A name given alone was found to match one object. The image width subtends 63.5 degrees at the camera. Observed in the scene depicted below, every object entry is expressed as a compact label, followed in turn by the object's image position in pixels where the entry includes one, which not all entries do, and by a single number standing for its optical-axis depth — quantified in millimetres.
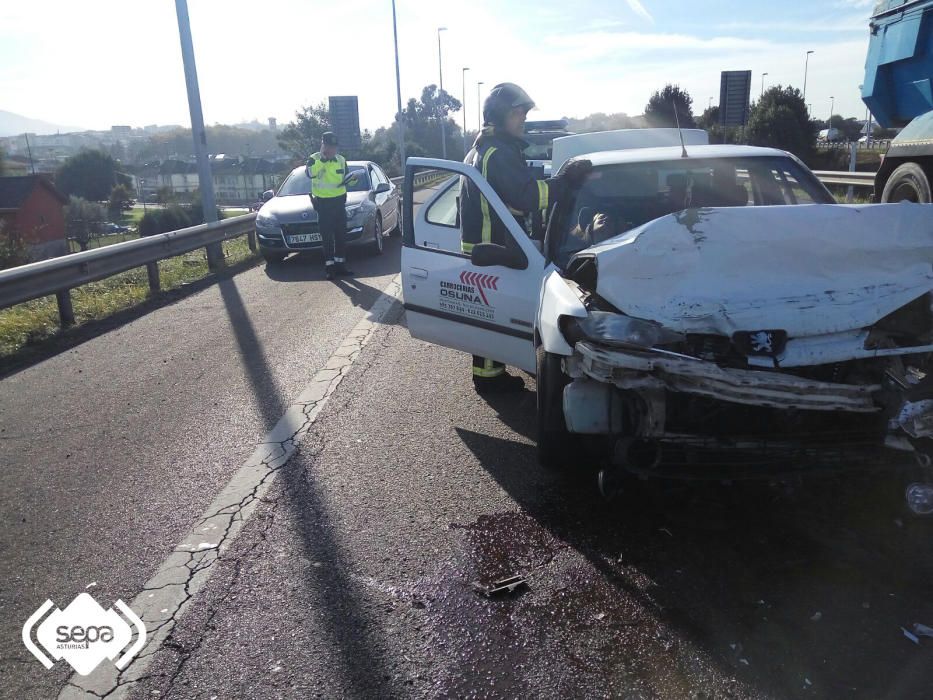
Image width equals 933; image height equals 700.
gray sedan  12180
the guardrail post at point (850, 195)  13716
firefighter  5074
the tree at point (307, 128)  65562
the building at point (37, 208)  56547
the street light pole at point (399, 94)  31250
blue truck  8109
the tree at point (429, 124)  87625
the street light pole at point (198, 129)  12766
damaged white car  3057
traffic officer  10906
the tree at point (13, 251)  26250
